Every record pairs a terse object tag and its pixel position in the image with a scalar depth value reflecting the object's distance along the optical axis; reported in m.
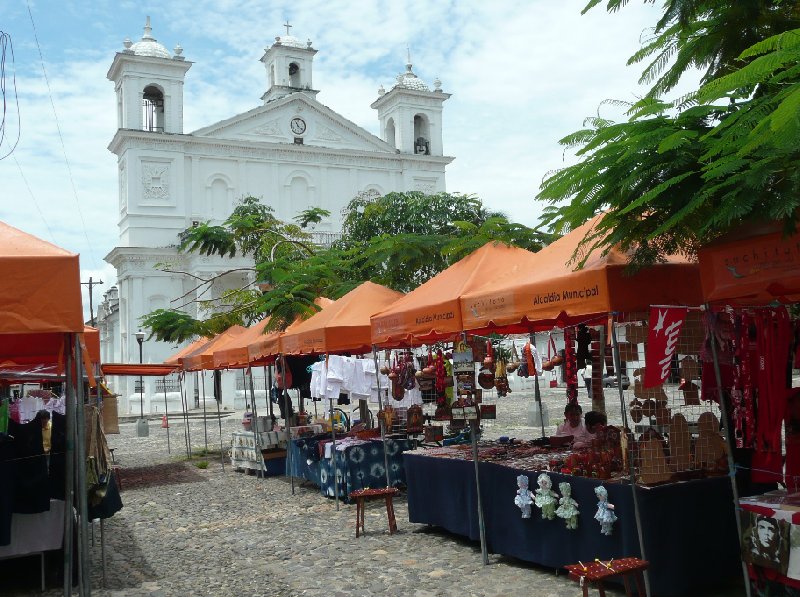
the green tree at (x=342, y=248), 12.33
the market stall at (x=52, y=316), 4.64
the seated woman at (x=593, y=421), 8.51
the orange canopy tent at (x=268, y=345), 13.11
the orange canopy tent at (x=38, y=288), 4.62
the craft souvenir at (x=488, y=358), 9.64
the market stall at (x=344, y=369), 11.03
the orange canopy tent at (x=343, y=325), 10.98
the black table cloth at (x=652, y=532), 5.93
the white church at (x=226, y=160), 43.22
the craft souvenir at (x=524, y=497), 7.00
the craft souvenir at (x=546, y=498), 6.75
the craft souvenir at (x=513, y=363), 12.83
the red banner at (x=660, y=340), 5.57
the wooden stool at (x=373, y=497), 8.87
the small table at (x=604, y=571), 5.09
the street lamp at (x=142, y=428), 26.42
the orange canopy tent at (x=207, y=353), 17.28
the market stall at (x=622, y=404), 5.94
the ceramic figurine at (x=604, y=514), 6.15
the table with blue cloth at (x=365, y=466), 11.22
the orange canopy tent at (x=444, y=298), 8.18
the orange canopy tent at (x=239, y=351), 15.15
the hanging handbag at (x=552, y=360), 10.05
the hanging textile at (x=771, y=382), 6.07
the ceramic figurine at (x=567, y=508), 6.53
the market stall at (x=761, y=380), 4.92
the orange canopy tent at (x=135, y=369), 16.57
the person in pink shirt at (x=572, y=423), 9.00
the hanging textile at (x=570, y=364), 9.33
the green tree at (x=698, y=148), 3.93
